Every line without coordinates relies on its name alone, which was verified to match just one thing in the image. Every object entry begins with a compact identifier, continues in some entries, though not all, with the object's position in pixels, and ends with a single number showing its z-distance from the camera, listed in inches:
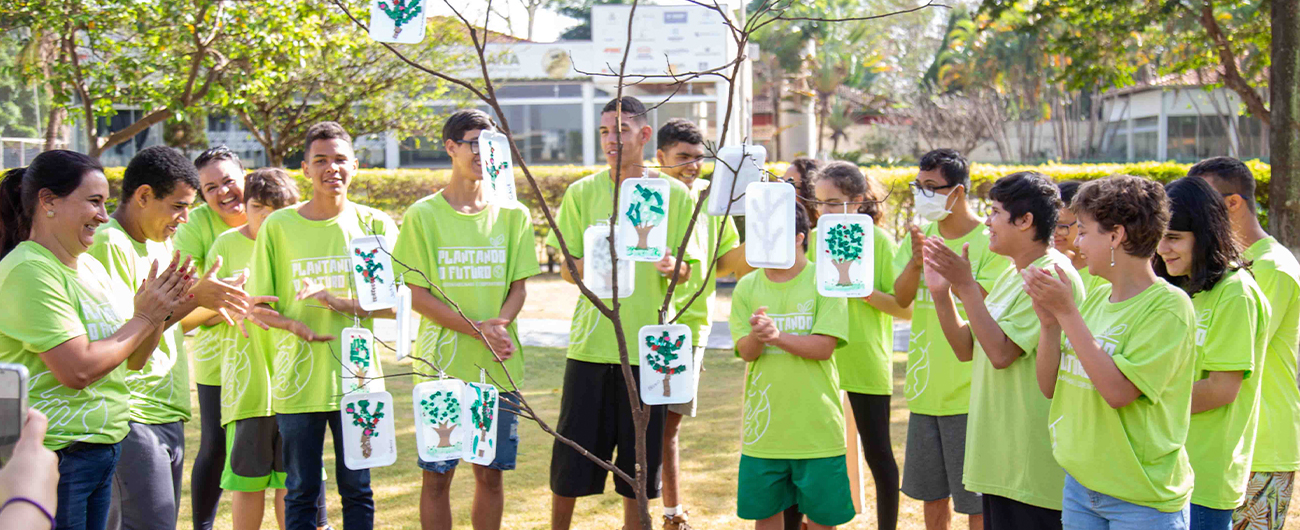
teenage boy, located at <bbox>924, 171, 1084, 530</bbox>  108.0
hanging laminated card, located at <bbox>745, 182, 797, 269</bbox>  106.8
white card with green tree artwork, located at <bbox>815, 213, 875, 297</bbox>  115.9
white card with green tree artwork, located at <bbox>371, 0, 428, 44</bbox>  103.3
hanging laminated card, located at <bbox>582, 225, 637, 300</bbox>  113.0
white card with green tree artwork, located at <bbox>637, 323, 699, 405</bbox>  106.1
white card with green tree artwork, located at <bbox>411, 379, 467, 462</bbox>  114.0
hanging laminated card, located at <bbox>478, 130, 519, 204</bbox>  115.6
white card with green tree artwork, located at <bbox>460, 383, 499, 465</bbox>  108.9
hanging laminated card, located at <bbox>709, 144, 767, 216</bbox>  108.5
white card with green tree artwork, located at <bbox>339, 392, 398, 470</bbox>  121.8
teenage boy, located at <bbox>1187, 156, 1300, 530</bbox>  111.9
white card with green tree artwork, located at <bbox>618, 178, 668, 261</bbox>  110.0
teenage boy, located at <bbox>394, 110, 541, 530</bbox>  139.1
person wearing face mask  135.9
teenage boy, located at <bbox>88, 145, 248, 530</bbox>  110.0
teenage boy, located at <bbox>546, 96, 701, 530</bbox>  147.8
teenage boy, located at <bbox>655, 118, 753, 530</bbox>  157.8
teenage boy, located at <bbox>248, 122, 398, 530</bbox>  135.0
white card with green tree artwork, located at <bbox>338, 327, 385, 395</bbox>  126.6
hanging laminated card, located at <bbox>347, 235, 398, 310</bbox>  125.2
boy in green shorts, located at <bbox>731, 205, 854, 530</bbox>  132.8
